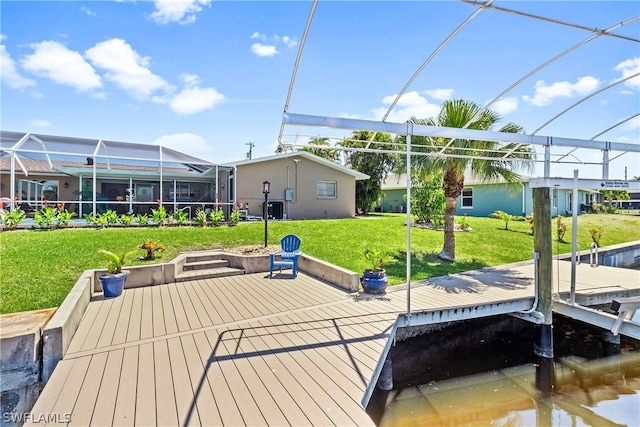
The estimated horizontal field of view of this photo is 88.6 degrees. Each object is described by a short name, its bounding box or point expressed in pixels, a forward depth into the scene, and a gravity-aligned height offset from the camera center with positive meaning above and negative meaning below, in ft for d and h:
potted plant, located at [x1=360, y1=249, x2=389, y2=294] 20.29 -4.06
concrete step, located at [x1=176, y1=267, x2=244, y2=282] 24.11 -4.77
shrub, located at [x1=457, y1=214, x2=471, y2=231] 45.98 -1.76
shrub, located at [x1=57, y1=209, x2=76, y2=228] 33.06 -0.86
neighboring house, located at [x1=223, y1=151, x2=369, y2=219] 52.47 +4.39
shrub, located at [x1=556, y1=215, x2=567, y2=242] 43.04 -2.36
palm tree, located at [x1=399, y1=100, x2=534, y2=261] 26.78 +4.71
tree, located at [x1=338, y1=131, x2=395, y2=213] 73.72 +9.74
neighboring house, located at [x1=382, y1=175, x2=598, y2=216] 65.31 +2.42
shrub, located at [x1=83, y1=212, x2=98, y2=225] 34.53 -0.89
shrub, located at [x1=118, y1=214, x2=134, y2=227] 35.78 -1.03
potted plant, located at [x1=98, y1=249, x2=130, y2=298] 19.52 -4.07
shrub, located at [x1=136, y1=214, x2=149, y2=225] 37.01 -1.05
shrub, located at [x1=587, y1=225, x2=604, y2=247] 40.45 -2.58
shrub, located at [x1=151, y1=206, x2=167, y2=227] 37.00 -0.70
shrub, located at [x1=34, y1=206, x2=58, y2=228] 31.48 -0.82
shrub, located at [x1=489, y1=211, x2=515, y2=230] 48.42 -0.75
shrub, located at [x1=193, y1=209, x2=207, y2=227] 38.55 -0.84
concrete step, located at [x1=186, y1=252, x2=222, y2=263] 26.89 -3.79
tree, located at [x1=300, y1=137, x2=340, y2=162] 96.89 +17.20
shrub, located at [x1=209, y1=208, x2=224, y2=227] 39.47 -0.74
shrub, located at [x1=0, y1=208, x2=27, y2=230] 30.04 -0.79
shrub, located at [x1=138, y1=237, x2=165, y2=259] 25.05 -2.85
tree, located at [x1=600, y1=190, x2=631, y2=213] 88.58 +4.49
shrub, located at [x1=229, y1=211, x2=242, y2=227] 40.78 -0.99
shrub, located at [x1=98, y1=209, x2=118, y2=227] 34.58 -0.90
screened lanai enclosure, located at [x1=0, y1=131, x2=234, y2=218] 44.19 +5.45
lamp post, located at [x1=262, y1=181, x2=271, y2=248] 29.94 +2.13
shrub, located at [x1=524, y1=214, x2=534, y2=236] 48.18 -1.37
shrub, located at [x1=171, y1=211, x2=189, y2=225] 38.37 -0.84
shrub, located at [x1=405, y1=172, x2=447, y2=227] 43.55 +1.42
